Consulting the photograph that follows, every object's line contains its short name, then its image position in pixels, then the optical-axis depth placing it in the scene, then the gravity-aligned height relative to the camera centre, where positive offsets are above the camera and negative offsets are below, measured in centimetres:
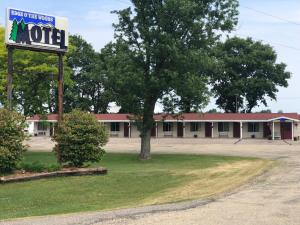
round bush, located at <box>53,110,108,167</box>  1958 -18
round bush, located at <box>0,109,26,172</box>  1719 -19
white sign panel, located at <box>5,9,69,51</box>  2064 +434
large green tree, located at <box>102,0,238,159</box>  2941 +491
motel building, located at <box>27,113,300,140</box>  6303 +92
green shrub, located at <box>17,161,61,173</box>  1894 -126
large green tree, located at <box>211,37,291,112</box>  7588 +921
